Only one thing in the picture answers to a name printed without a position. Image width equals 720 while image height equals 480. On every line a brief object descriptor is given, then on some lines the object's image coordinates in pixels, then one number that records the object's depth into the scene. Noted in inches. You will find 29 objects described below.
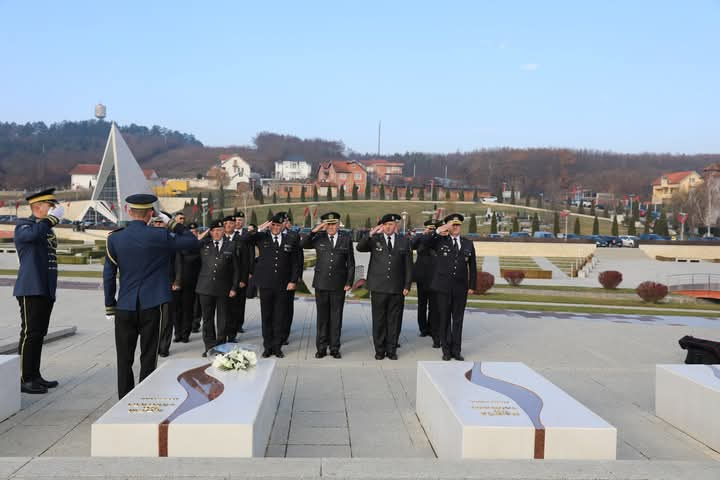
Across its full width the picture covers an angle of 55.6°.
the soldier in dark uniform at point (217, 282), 311.1
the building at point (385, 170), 5265.8
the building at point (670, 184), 3785.2
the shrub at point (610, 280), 920.9
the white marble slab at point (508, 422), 147.6
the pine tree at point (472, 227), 2199.8
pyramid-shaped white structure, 2568.9
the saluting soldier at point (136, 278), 202.8
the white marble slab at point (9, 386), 193.2
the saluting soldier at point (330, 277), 309.6
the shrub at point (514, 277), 941.2
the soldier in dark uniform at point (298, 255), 324.8
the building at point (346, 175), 4289.4
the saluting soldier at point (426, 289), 346.3
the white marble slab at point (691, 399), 182.1
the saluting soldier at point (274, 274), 312.3
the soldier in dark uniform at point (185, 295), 343.3
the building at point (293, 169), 5221.5
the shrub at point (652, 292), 778.8
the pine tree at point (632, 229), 2300.7
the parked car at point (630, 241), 1945.1
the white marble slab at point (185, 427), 143.9
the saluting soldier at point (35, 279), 221.6
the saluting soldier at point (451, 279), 306.3
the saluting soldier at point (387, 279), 309.1
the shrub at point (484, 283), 773.3
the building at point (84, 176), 4448.8
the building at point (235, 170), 4389.8
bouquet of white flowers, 196.9
